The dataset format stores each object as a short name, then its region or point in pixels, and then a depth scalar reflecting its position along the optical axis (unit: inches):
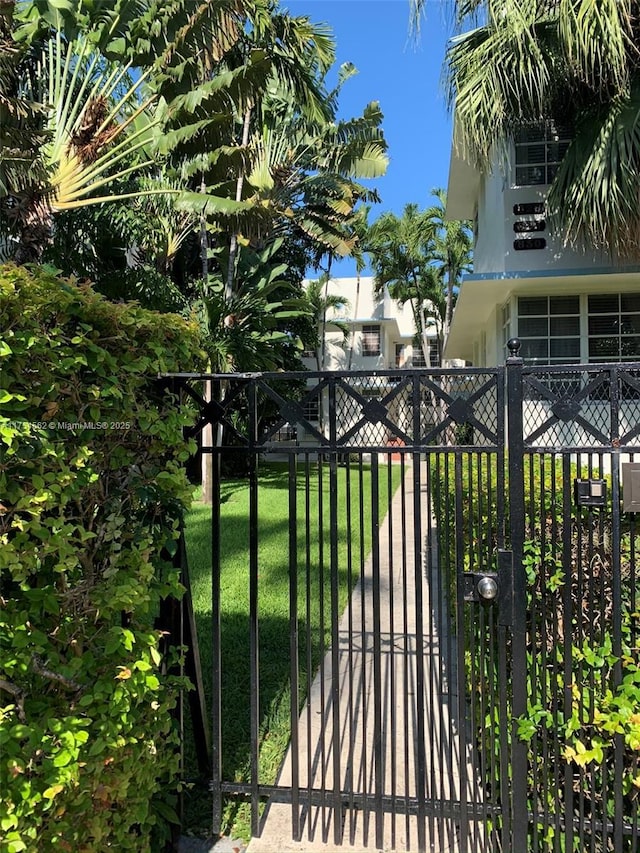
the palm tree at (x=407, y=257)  1080.2
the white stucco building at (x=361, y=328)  1307.8
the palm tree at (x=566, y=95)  246.5
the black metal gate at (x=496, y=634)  97.4
